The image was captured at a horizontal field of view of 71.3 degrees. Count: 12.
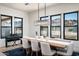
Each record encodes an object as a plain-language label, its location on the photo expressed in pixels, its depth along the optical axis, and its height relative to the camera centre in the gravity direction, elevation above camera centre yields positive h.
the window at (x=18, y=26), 2.93 +0.20
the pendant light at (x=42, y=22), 2.09 +0.29
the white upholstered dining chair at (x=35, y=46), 1.99 -0.60
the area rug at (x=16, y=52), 2.19 -0.92
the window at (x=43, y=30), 3.15 -0.06
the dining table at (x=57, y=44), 1.64 -0.47
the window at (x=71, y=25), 2.39 +0.19
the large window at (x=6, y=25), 2.80 +0.24
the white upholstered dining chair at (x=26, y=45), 2.27 -0.64
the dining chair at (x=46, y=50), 1.64 -0.61
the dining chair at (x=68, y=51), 1.63 -0.66
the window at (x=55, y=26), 2.82 +0.18
